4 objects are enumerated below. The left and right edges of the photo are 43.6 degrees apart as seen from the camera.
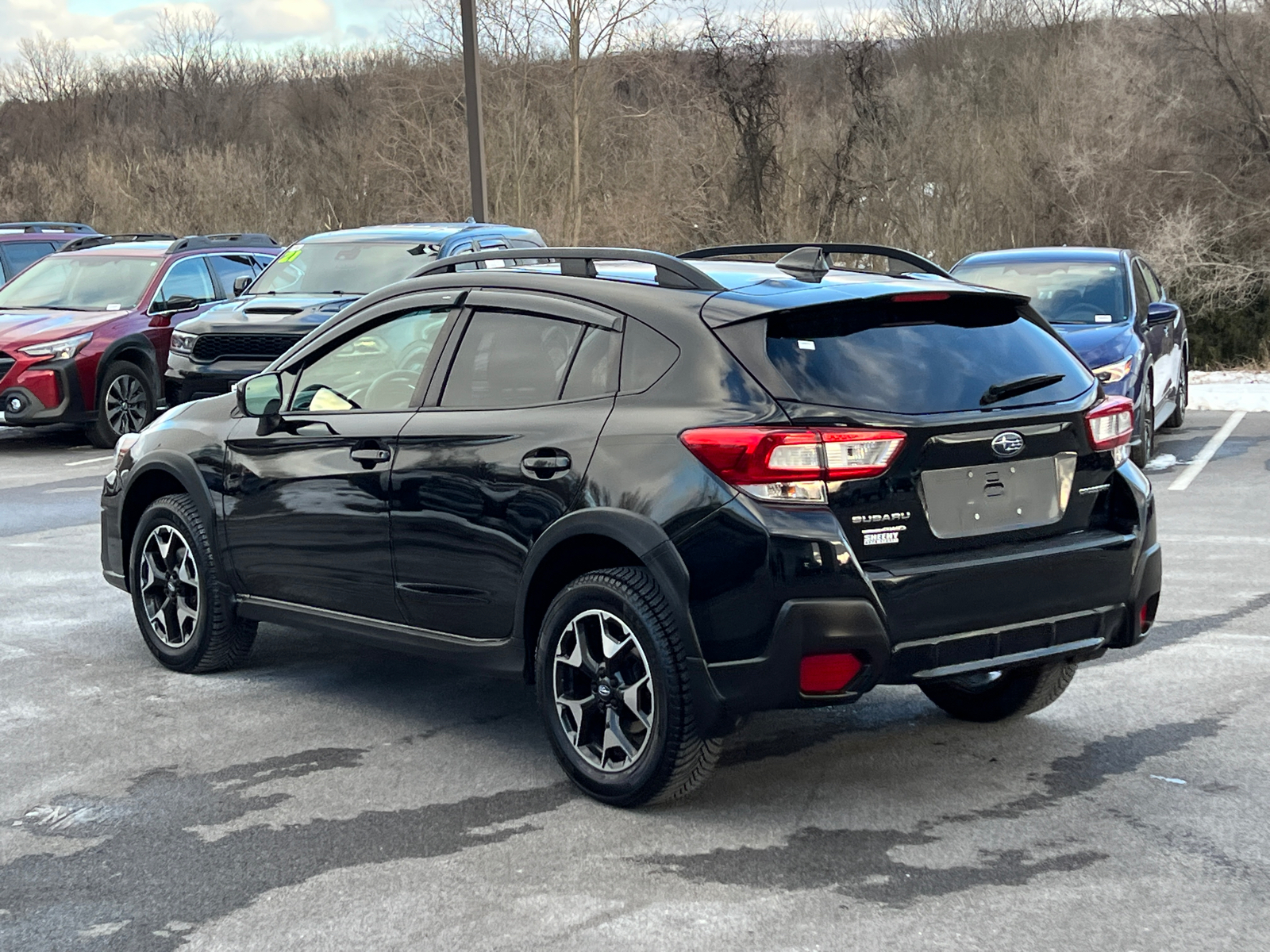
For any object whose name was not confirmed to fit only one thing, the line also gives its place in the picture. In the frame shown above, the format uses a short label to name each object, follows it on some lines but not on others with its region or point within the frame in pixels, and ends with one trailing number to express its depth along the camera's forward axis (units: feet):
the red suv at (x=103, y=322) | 48.83
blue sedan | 39.01
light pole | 69.36
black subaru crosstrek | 14.47
